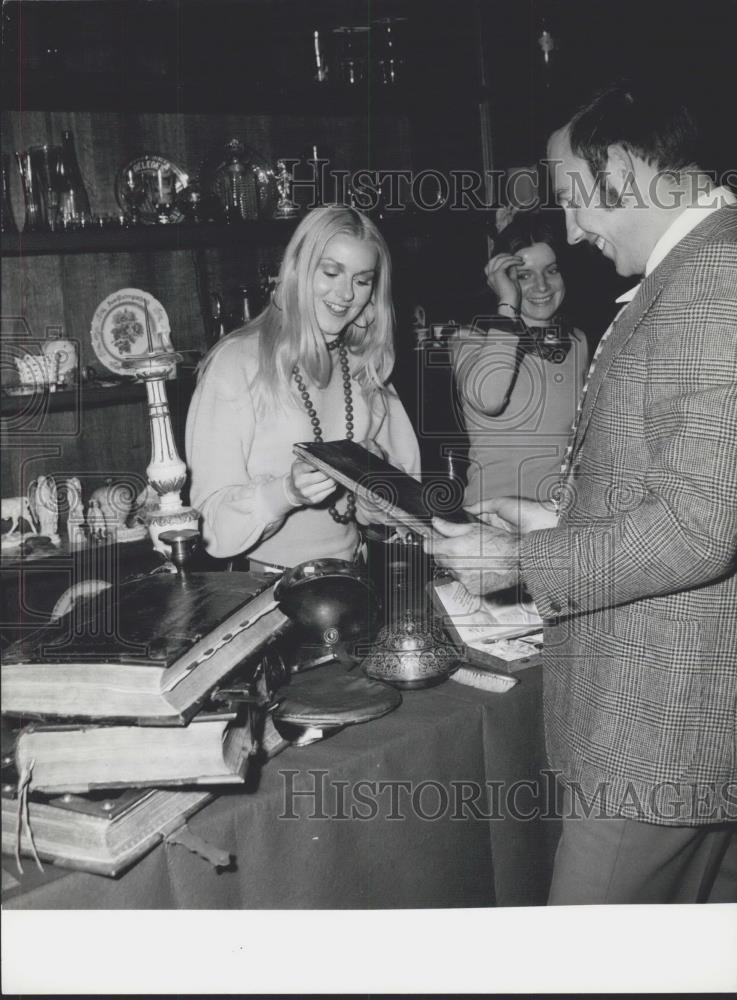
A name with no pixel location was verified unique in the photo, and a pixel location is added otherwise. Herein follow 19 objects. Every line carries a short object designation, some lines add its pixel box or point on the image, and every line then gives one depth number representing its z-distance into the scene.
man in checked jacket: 0.98
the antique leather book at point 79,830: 0.86
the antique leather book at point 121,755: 0.88
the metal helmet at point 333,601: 1.26
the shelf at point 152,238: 2.39
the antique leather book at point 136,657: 0.88
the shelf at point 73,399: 2.47
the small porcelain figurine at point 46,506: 2.49
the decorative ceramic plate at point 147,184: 2.71
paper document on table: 1.42
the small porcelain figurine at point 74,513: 2.53
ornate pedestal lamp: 1.37
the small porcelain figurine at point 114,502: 2.62
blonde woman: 1.89
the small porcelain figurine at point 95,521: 2.57
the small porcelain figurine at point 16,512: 2.41
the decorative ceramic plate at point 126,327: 2.67
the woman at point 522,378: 2.29
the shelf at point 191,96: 2.42
